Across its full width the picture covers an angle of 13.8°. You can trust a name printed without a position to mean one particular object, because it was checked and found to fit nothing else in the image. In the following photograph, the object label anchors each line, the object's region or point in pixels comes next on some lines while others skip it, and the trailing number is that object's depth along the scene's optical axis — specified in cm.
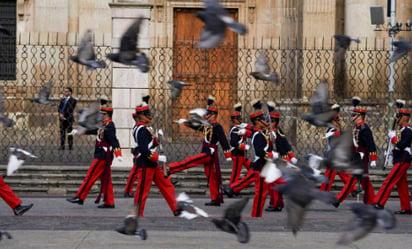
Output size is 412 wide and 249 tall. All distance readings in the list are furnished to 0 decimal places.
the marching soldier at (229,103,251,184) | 2744
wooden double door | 3951
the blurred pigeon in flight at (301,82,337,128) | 1323
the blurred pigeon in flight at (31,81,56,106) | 1694
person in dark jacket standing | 3502
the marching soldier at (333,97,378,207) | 2486
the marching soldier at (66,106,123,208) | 2487
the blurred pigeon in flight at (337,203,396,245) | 1225
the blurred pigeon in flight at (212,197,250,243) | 1323
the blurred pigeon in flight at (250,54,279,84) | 1476
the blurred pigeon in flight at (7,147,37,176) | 1512
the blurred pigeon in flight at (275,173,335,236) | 1147
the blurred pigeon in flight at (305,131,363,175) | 1201
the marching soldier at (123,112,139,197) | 2601
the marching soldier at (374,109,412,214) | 2403
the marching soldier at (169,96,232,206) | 2597
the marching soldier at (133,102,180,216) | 2150
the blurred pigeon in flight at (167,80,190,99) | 1543
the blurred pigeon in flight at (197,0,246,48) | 1128
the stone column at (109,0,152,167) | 3070
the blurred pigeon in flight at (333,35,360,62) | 1490
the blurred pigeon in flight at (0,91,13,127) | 1486
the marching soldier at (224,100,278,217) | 2251
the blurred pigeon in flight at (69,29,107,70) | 1396
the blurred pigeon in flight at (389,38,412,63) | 1480
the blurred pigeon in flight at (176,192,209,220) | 1436
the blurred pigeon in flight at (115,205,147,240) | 1476
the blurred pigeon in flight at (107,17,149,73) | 1257
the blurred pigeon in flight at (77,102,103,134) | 1465
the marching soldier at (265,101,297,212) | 2576
